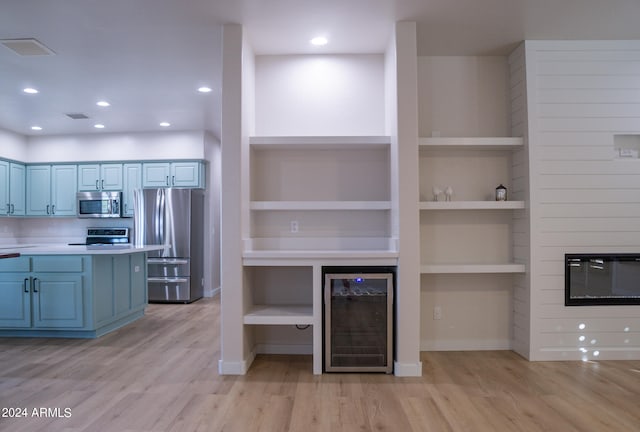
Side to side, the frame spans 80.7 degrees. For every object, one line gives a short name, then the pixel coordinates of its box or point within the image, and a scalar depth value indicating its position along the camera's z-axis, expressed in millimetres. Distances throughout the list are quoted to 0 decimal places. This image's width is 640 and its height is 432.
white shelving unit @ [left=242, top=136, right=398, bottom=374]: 3422
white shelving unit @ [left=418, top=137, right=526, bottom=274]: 3473
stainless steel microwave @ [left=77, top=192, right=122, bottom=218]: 6000
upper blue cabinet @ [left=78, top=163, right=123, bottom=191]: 6082
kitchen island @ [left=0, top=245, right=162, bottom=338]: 3805
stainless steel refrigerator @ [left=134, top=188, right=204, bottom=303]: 5758
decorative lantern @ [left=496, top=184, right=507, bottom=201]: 3320
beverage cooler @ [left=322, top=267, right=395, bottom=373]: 2916
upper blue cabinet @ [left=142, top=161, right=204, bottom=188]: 6016
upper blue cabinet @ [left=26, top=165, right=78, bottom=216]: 6152
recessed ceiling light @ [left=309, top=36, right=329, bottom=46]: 3207
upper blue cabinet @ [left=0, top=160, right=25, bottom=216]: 5777
